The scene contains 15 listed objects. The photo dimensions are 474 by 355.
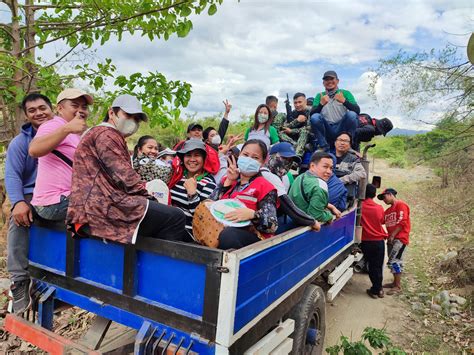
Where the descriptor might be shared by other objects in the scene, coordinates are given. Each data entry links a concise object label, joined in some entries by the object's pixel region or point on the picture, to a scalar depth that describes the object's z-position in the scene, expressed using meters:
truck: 1.70
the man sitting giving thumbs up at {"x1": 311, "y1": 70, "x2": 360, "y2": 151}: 5.07
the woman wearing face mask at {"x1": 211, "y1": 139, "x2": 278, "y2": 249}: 2.12
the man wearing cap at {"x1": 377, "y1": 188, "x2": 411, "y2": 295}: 5.06
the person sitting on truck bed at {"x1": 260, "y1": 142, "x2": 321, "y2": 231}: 2.57
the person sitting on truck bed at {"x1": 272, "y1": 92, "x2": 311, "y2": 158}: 5.47
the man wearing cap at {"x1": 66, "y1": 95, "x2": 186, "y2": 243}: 1.89
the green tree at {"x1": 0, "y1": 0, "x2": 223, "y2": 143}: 3.35
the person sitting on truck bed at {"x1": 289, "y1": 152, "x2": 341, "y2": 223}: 2.89
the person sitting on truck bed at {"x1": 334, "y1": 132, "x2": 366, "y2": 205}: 4.38
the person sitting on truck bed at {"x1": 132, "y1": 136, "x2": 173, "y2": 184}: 3.04
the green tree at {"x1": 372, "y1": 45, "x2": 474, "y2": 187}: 5.01
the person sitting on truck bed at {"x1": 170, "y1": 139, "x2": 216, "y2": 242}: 2.69
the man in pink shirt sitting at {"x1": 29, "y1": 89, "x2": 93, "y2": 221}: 2.29
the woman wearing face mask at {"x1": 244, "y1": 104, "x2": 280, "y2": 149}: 4.91
